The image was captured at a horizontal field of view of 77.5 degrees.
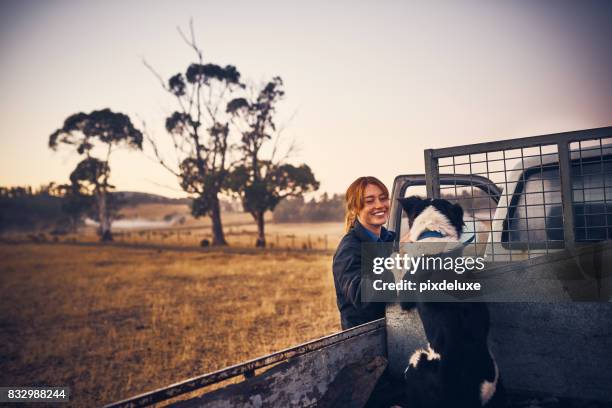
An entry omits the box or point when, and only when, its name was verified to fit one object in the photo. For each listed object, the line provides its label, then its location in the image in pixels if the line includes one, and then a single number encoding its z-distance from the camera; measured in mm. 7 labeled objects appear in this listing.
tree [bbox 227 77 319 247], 26891
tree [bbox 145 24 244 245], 28328
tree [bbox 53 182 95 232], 37856
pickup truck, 1398
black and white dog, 1541
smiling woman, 2164
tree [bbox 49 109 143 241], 36156
